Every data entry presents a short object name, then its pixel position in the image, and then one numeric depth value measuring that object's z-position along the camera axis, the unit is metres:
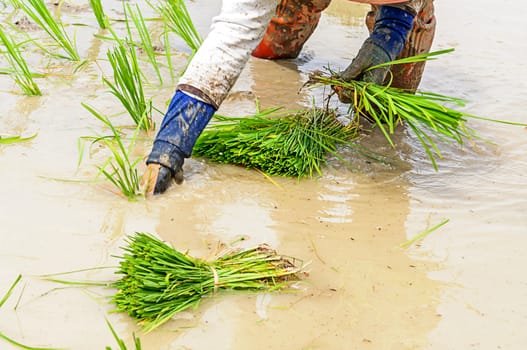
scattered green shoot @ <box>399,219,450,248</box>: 4.16
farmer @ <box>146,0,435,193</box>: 4.47
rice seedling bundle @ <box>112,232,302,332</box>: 3.26
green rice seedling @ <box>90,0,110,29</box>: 6.89
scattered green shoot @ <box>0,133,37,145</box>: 4.88
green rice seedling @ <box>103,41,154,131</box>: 4.85
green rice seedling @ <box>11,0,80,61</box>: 5.87
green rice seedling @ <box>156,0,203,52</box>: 5.98
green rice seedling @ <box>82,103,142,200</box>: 4.21
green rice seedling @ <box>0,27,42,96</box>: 5.41
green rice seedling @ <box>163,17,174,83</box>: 5.82
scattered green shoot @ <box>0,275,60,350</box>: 2.99
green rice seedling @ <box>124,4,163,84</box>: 5.66
